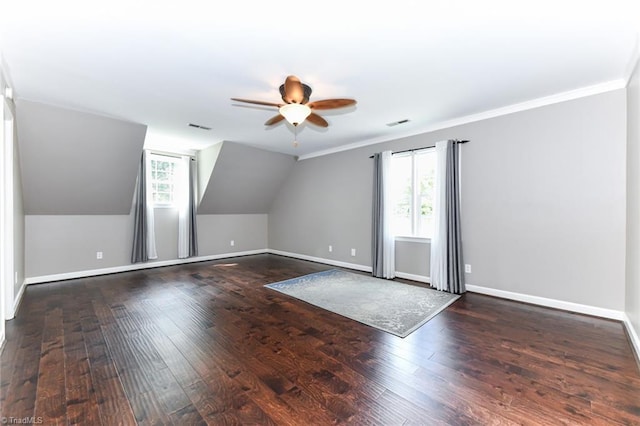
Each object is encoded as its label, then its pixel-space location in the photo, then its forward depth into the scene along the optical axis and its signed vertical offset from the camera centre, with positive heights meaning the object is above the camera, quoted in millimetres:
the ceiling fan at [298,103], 2410 +1042
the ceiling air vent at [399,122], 4109 +1376
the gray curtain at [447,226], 3977 -203
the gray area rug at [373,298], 3010 -1150
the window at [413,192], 4547 +348
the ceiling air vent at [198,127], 4305 +1387
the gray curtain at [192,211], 5947 +63
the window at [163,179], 5656 +728
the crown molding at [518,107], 2986 +1343
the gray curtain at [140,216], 5251 -35
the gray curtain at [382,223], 4805 -181
